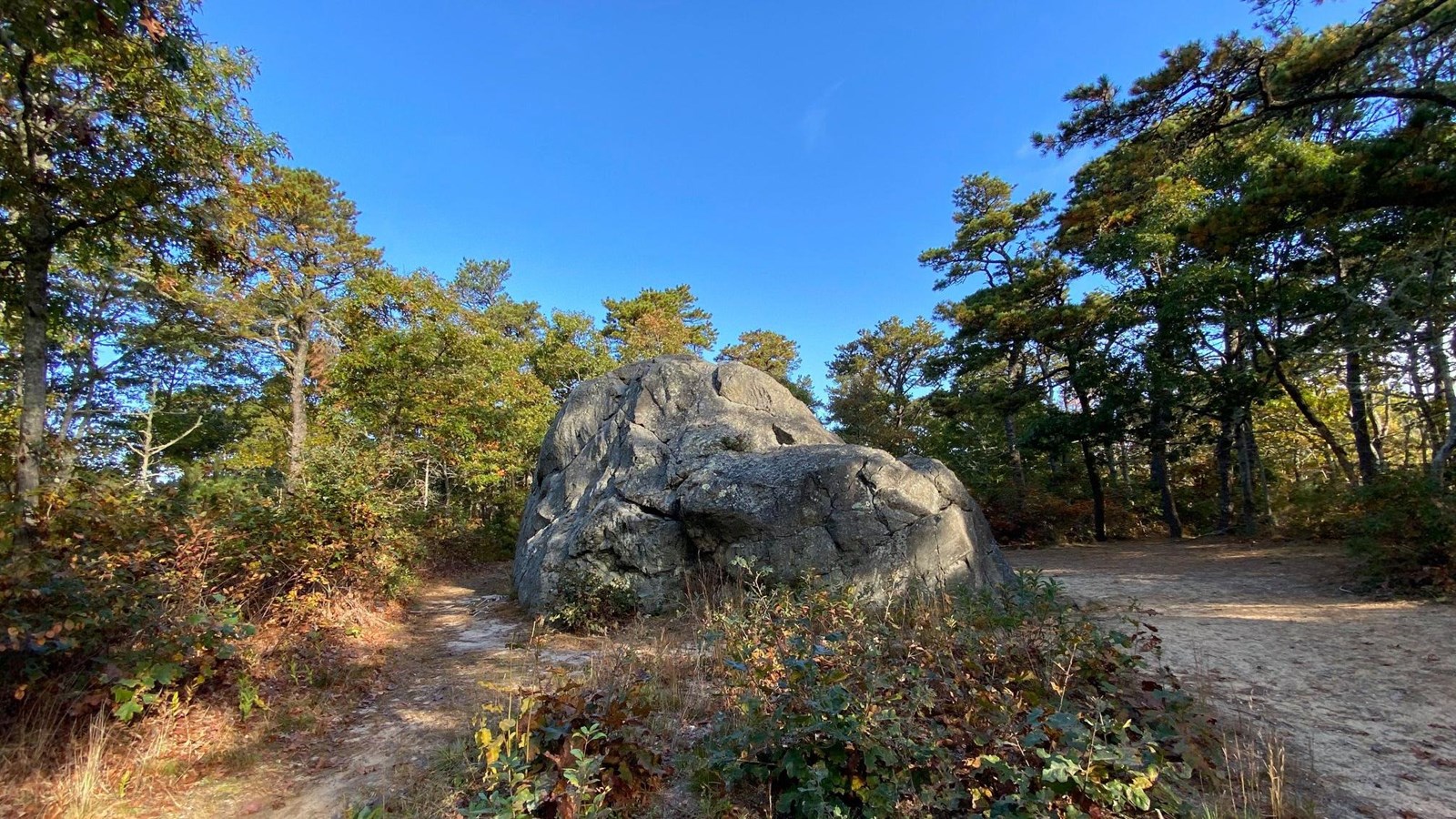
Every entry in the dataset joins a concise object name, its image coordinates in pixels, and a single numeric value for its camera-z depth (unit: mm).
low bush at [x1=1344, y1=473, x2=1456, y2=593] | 6211
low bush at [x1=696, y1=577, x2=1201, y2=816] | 2158
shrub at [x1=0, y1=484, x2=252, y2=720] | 3014
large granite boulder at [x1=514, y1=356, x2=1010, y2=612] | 6508
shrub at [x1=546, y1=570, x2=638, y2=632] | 6629
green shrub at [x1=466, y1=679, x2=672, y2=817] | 2391
